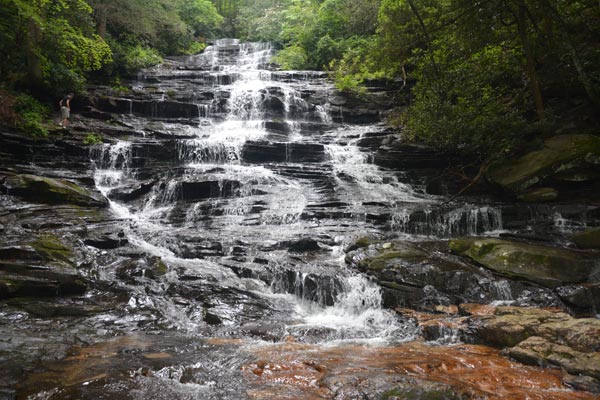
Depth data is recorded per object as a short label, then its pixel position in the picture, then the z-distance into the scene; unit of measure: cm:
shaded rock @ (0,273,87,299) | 699
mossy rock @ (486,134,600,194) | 1088
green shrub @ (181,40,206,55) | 3065
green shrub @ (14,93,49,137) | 1459
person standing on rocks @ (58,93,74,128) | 1603
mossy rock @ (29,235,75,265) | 814
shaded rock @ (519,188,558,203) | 1112
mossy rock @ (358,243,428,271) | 858
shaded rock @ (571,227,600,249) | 890
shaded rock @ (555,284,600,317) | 685
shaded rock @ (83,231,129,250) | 955
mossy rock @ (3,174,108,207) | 1142
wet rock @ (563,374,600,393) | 418
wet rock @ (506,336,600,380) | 448
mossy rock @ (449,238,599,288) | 755
